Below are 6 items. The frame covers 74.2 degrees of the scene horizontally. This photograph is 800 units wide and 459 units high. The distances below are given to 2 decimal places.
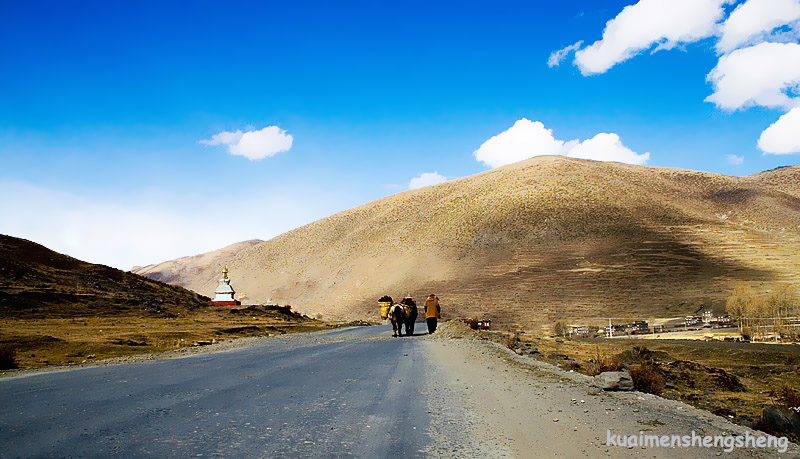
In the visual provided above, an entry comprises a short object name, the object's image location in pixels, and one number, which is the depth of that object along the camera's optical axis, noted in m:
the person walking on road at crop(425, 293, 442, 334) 28.92
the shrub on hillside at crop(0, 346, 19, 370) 14.84
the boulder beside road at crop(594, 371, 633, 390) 9.16
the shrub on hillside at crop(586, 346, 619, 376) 11.45
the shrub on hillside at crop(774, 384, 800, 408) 9.47
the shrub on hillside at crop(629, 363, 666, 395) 9.76
